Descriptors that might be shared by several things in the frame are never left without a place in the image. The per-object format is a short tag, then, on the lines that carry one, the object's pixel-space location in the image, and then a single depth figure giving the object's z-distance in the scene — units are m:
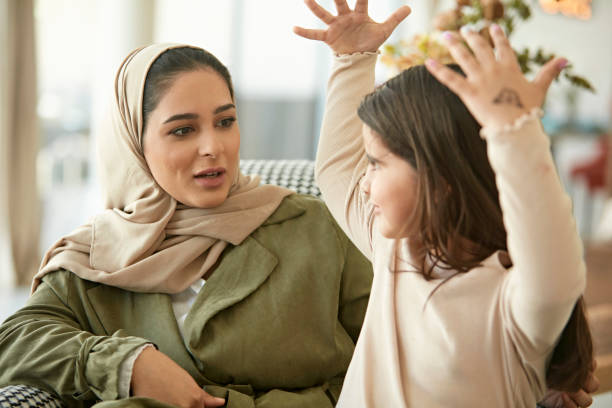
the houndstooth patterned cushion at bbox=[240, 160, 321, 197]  1.89
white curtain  3.39
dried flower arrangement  2.11
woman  1.42
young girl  0.83
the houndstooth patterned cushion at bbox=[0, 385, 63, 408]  1.23
